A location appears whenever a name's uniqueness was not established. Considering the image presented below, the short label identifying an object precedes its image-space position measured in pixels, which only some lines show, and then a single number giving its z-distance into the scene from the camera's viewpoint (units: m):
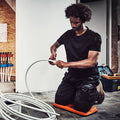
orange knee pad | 1.89
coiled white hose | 1.65
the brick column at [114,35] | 3.77
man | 1.87
